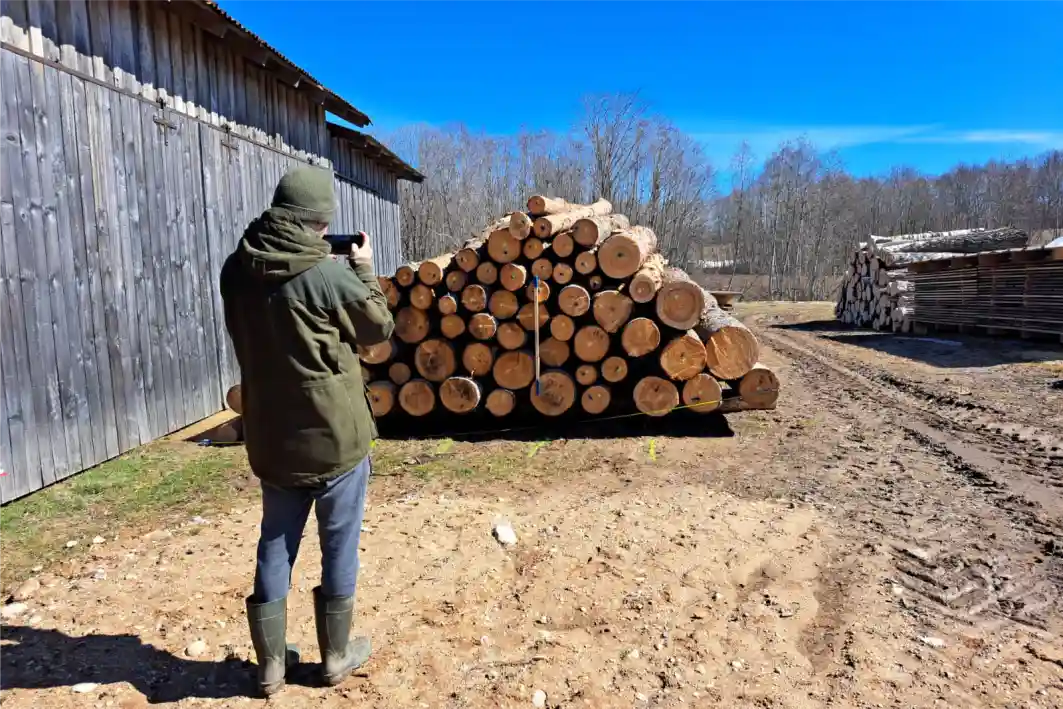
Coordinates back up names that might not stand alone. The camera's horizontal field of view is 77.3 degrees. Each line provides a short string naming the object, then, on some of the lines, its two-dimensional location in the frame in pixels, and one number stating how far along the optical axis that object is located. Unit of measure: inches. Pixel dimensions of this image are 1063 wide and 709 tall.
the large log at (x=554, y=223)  261.7
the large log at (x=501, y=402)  262.1
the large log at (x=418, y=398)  262.2
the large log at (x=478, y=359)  263.4
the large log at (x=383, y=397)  264.5
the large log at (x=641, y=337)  255.3
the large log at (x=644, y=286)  257.1
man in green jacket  92.8
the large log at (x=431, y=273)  262.7
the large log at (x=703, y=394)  258.8
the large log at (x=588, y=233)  260.8
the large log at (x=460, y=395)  260.7
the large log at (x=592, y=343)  259.0
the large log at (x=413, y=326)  264.2
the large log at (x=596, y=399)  261.6
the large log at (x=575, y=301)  257.6
